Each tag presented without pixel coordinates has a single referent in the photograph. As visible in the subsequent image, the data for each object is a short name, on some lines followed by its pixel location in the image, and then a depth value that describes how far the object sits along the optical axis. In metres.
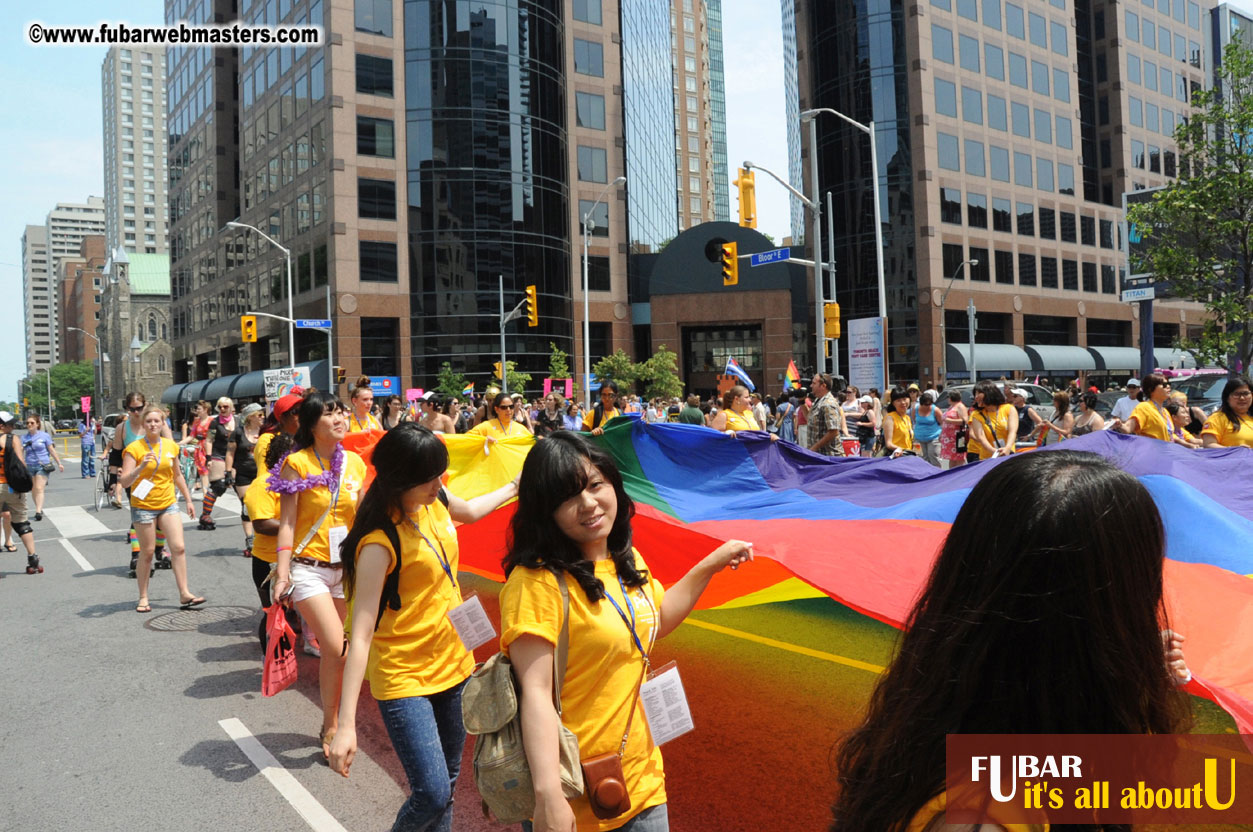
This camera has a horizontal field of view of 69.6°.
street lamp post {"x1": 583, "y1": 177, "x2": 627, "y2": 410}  46.78
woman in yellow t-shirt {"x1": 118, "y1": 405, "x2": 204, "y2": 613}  9.45
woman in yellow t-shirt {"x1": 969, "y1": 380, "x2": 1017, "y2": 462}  11.86
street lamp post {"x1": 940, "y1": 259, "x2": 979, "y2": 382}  55.00
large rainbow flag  3.57
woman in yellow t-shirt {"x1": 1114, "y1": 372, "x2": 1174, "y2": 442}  9.56
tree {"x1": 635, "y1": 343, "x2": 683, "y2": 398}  56.06
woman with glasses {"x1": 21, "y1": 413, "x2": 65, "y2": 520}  18.62
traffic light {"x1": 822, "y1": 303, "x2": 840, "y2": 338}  25.47
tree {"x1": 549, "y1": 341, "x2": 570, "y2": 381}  53.00
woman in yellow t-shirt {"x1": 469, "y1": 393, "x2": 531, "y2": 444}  12.45
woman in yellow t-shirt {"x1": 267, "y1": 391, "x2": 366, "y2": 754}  5.11
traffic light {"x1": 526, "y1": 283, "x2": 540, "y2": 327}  37.66
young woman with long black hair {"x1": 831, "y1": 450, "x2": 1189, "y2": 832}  1.31
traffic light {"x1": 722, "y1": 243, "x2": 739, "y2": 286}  27.73
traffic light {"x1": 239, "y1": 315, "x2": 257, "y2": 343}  41.56
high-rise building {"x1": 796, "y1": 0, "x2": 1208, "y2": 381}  55.59
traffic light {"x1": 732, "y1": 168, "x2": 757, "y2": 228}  23.94
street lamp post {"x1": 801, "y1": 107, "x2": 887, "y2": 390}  25.69
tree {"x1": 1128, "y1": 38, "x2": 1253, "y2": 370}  21.34
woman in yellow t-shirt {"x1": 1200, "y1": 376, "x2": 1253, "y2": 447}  8.37
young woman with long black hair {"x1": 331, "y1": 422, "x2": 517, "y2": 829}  3.59
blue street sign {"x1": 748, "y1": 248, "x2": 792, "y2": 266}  24.20
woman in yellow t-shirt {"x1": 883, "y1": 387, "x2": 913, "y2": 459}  14.58
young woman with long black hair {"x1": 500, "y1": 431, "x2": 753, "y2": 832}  2.60
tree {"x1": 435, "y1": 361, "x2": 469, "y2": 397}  50.34
